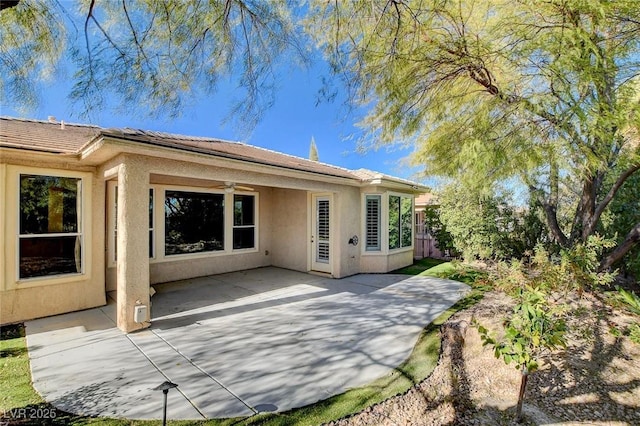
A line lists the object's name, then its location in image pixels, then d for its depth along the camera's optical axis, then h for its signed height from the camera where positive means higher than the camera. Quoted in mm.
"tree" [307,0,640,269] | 4918 +2600
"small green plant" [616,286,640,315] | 4992 -1517
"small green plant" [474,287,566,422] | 3408 -1437
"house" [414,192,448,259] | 16486 -1756
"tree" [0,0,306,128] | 4004 +2456
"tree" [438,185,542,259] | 13062 -595
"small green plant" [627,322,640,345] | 4502 -1888
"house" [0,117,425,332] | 6082 -109
